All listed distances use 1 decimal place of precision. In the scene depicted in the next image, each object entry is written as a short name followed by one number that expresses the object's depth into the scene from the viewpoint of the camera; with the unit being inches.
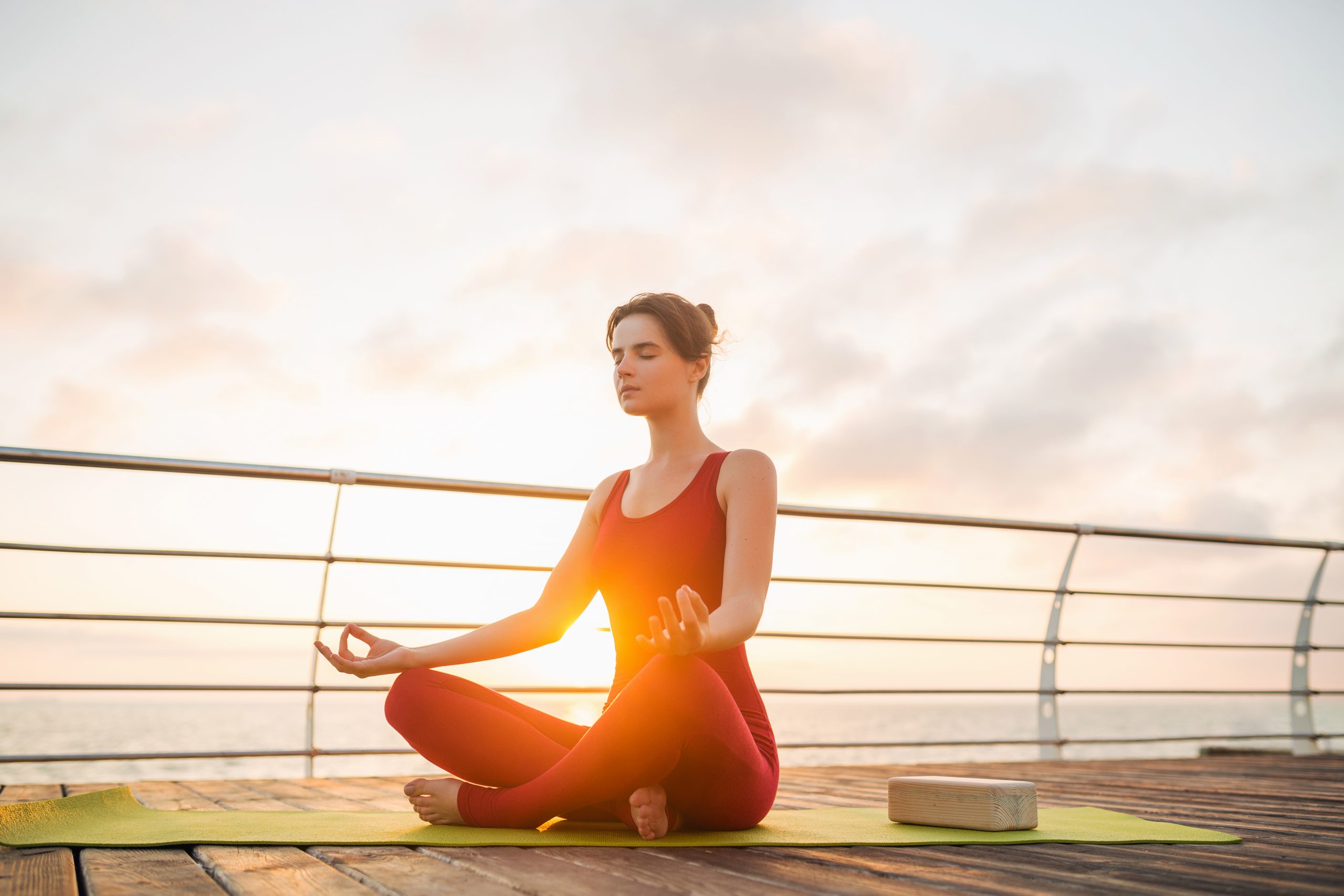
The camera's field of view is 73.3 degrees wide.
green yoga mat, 58.4
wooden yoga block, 66.4
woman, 57.2
